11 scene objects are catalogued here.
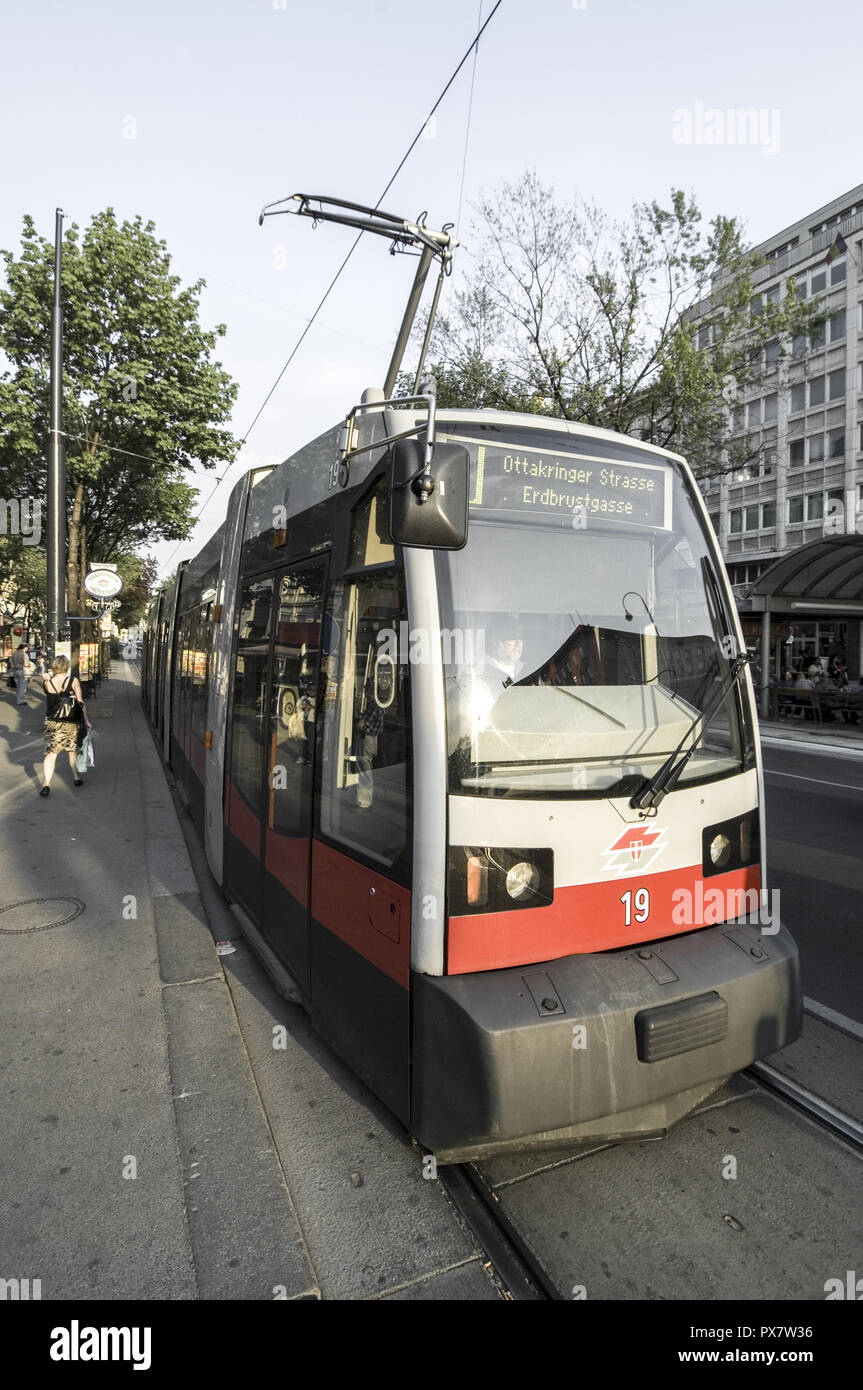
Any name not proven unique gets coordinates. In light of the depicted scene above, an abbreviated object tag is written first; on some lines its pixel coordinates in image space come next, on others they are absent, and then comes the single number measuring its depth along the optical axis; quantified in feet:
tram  8.45
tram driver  8.86
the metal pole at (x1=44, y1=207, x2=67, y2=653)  42.24
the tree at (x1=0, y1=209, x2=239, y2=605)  57.26
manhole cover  17.34
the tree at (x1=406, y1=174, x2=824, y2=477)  62.69
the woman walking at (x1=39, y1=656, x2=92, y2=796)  30.48
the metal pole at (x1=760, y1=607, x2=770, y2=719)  64.48
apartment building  115.14
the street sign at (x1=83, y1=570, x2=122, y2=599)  49.73
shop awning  58.90
